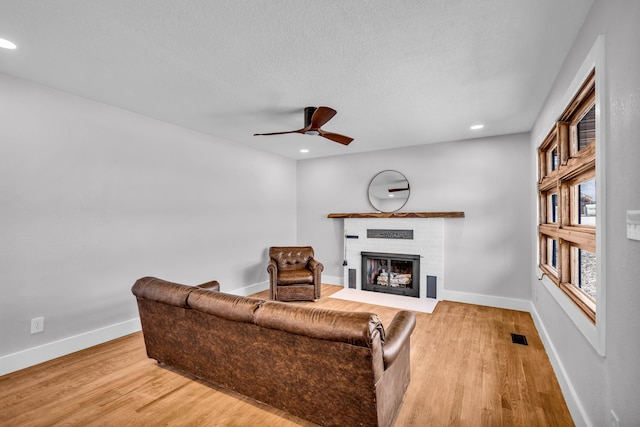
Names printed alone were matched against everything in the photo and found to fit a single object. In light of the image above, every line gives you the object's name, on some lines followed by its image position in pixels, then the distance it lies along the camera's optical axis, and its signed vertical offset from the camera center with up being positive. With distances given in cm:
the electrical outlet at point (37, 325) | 275 -105
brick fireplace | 480 -52
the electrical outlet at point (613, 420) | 130 -95
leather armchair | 457 -108
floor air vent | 316 -139
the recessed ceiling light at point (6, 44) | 211 +127
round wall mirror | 520 +45
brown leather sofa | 161 -89
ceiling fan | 285 +99
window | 188 +14
